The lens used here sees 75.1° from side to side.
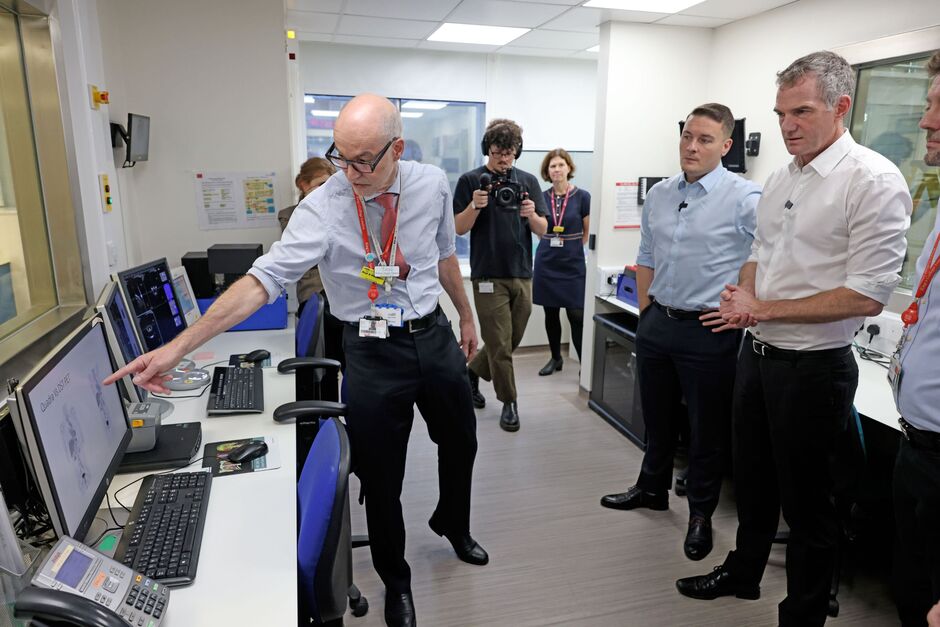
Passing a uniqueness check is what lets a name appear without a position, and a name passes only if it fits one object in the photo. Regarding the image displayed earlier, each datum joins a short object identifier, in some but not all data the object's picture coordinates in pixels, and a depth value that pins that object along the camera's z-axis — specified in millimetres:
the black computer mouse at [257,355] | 2669
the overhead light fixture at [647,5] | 3293
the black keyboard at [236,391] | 2090
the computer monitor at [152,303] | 2109
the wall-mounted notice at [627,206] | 3887
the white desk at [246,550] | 1155
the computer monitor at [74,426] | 1048
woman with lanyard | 4445
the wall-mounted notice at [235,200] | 3475
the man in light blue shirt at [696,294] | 2352
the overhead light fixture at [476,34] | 4131
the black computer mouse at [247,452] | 1711
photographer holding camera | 3432
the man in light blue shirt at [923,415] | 1398
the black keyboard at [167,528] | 1241
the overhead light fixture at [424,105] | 5164
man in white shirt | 1693
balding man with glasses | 1796
